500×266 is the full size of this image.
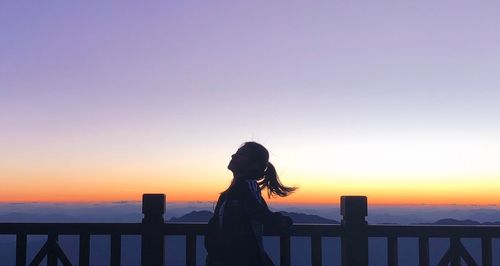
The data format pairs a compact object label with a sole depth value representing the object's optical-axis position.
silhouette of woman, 4.95
